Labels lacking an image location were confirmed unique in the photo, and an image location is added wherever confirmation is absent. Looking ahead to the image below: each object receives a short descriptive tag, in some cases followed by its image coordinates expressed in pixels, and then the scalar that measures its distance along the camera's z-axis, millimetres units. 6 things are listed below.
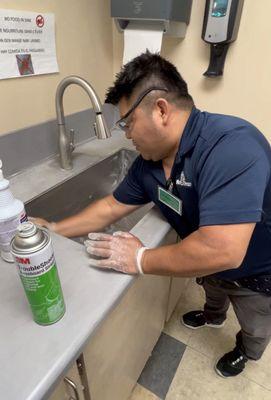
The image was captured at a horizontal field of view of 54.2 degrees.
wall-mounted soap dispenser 1021
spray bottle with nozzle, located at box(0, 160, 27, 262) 573
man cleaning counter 606
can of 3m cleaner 417
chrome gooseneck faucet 861
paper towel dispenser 1008
